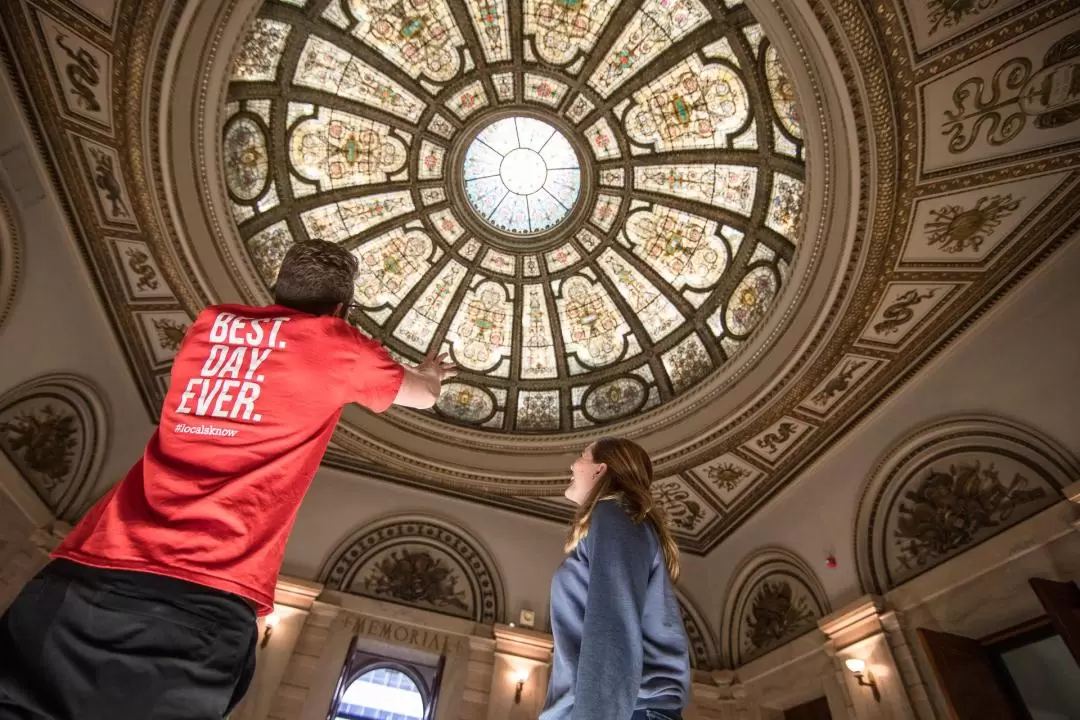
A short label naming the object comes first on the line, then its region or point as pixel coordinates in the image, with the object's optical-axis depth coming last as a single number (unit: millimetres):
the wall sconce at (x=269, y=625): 8852
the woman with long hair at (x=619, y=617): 1609
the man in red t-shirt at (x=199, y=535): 1379
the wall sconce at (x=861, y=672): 7809
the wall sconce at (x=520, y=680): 9442
